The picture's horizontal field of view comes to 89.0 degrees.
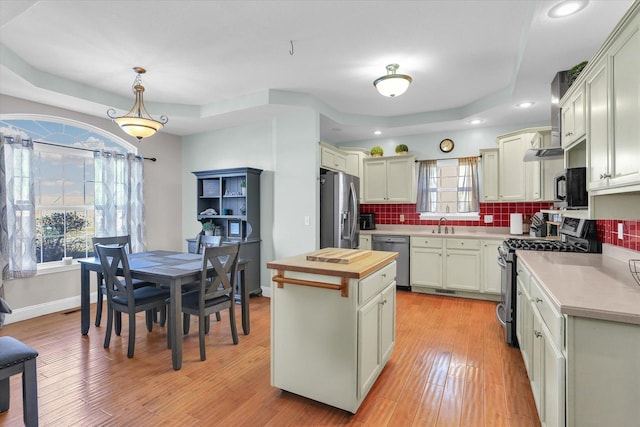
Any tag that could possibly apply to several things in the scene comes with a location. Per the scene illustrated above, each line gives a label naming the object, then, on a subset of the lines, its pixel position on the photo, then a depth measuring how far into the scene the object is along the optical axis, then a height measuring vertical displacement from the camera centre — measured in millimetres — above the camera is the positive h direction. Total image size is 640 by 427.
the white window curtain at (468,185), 5045 +414
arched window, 3885 +429
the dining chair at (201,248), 3250 -423
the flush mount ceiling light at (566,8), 2039 +1308
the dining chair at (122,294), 2711 -726
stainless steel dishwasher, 4871 -563
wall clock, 5203 +1062
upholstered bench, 1749 -857
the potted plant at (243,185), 4557 +380
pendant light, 2984 +832
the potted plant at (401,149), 5355 +1029
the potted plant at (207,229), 4883 -252
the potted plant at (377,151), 5566 +1035
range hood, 2803 +814
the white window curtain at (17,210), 3488 +34
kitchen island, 1918 -711
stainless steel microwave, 2170 +151
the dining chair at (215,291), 2680 -685
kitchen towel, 4496 -166
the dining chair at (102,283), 3221 -701
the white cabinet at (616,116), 1447 +482
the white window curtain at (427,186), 5359 +421
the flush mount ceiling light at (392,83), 3102 +1241
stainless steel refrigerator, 4355 +24
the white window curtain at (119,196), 4395 +228
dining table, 2535 -525
